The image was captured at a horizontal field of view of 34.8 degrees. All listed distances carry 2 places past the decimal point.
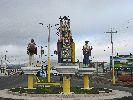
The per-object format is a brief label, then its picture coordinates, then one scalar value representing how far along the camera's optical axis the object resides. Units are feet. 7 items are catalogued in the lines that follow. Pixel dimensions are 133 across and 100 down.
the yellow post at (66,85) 55.07
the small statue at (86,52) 64.62
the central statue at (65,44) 54.36
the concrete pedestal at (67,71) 53.87
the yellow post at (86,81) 64.37
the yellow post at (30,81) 66.65
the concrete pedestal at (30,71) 65.60
